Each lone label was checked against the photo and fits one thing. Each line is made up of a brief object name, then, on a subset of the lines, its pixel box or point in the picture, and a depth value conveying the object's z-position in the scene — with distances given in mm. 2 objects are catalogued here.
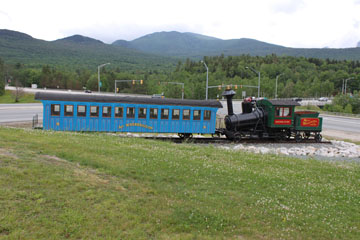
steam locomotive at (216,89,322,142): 22484
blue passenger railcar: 19719
